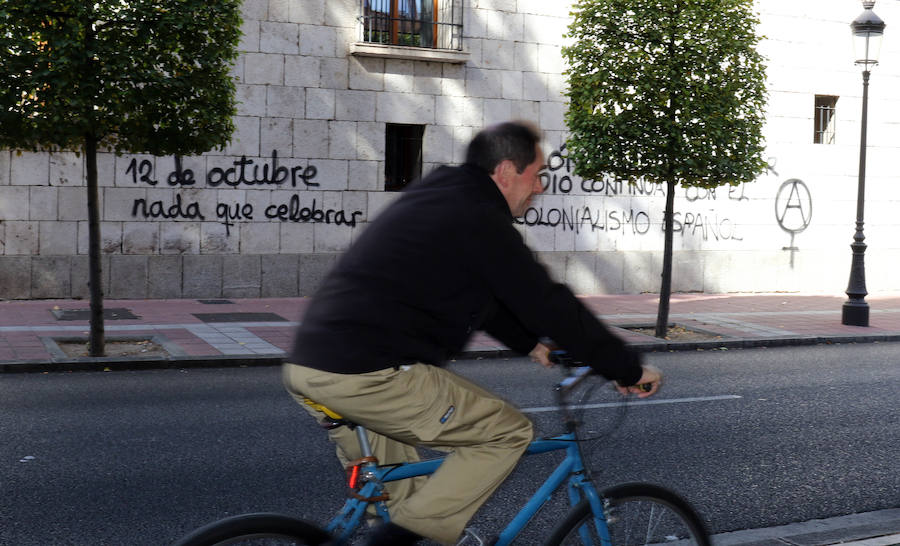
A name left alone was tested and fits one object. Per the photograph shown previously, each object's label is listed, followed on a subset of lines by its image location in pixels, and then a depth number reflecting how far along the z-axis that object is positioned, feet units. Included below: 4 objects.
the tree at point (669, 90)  40.45
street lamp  48.39
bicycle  8.78
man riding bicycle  8.96
